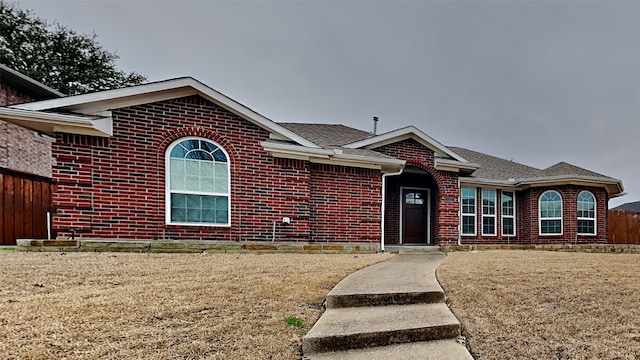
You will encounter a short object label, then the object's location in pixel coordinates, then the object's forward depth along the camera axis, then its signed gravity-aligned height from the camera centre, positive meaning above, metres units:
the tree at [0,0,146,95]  18.41 +9.18
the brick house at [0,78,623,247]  6.56 +0.55
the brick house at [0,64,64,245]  7.85 +0.77
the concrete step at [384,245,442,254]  9.77 -1.96
